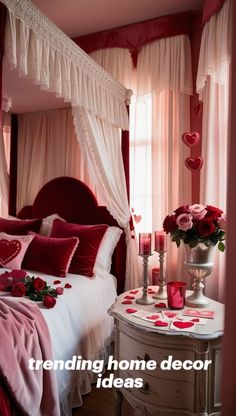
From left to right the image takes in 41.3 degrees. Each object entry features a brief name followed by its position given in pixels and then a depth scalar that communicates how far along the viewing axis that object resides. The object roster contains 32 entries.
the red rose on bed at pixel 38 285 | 2.03
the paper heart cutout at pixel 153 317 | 1.68
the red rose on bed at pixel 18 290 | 1.98
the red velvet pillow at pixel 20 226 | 3.00
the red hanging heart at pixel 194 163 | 2.64
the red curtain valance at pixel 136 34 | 2.87
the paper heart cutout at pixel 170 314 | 1.72
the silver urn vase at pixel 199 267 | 1.87
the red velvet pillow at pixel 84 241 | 2.61
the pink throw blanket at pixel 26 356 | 1.42
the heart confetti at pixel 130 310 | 1.79
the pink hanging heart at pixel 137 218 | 3.00
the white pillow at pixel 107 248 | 2.72
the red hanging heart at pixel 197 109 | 2.79
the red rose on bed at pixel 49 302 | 1.89
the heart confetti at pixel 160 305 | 1.88
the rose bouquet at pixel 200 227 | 1.79
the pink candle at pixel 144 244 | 1.93
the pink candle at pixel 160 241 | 2.01
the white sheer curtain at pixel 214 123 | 2.39
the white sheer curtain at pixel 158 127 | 2.84
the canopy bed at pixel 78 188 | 1.66
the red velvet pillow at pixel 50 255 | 2.54
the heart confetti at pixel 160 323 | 1.60
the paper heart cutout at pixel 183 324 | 1.57
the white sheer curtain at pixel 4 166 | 3.08
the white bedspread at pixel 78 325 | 1.88
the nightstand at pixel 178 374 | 1.48
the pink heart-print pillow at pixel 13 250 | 2.59
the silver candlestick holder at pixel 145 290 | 1.92
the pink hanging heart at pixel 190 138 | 2.64
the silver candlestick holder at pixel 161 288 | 2.01
